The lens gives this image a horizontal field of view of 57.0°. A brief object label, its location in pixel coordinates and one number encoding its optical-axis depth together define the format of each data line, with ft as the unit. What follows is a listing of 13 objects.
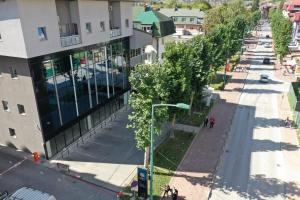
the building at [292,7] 395.14
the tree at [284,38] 201.26
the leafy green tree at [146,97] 75.25
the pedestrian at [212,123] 112.16
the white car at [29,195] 62.64
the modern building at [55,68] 74.59
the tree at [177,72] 85.25
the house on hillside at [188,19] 329.11
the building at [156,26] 146.10
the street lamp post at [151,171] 51.29
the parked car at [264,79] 174.93
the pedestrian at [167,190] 71.92
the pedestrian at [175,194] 69.87
